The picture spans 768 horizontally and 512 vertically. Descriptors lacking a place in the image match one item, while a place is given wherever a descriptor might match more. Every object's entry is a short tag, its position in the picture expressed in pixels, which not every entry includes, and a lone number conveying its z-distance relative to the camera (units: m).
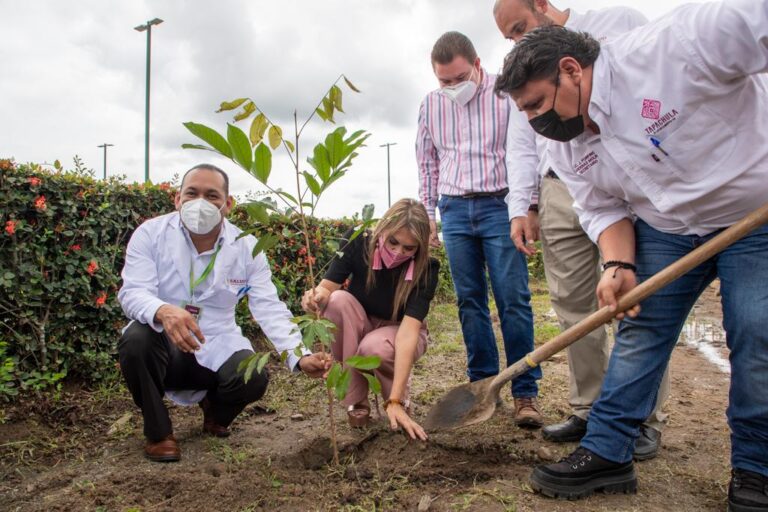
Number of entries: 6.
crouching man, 2.50
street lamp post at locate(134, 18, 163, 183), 11.39
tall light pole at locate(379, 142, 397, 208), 33.51
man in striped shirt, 2.95
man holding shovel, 1.68
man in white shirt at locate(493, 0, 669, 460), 2.51
